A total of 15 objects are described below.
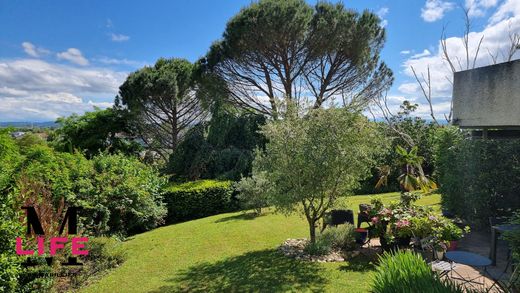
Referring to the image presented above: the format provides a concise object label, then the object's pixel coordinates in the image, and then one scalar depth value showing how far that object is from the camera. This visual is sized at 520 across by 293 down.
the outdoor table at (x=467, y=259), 4.59
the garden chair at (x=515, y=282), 3.53
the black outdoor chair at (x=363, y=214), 7.77
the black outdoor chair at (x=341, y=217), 8.52
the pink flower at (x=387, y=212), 6.67
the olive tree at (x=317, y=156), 6.74
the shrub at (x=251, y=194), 12.19
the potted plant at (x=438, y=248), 5.66
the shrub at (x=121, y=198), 9.48
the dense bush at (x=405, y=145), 18.30
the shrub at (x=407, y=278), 3.17
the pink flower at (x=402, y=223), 6.11
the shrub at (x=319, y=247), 7.32
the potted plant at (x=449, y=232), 5.92
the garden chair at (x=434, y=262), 4.73
